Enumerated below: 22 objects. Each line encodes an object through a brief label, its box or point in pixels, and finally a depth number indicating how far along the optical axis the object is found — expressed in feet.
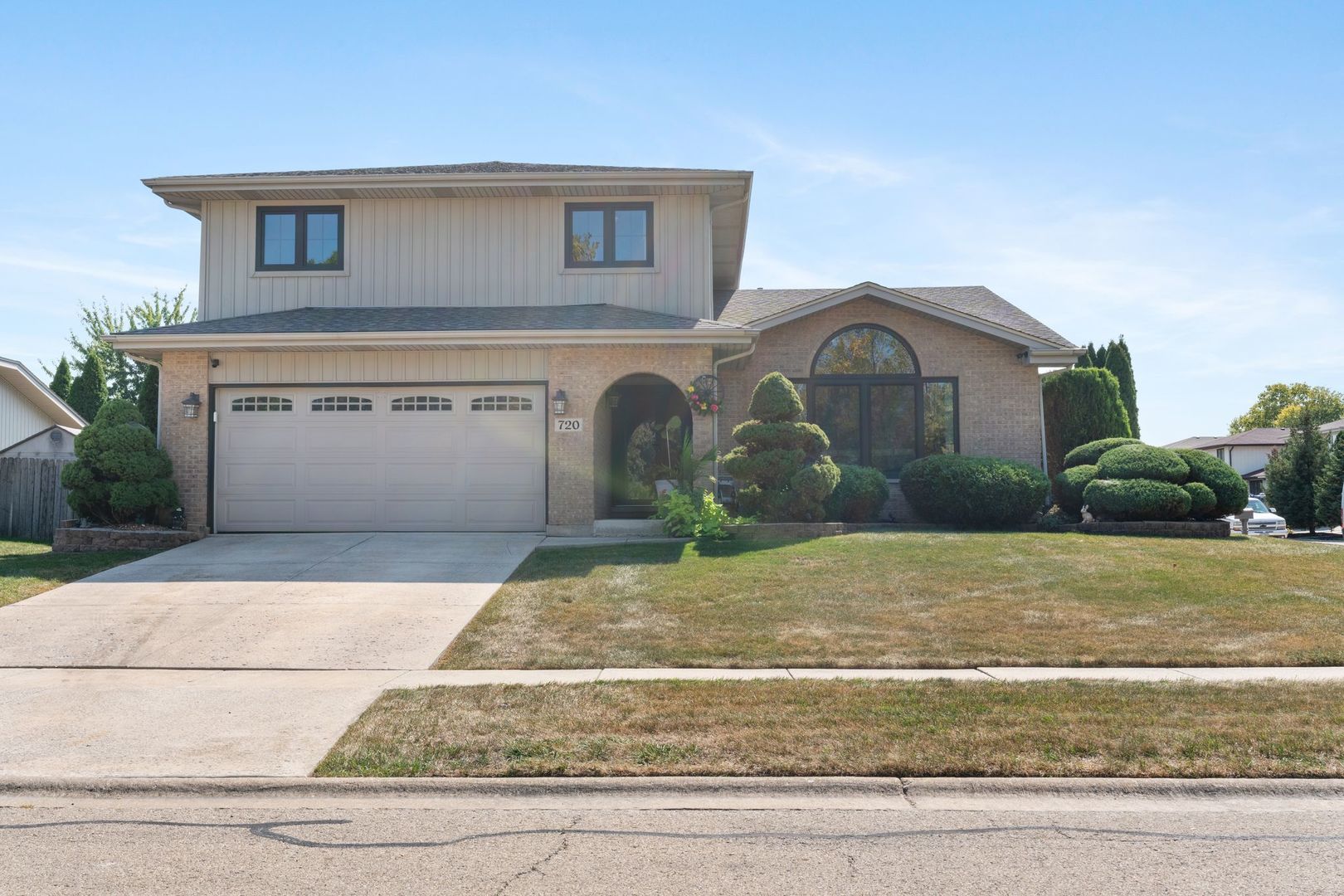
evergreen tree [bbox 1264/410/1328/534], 89.66
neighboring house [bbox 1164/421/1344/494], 192.13
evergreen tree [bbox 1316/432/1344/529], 83.35
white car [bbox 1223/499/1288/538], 87.97
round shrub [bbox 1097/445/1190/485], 50.80
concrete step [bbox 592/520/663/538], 48.67
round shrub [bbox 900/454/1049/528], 51.16
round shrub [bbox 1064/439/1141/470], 56.95
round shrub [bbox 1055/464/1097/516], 54.65
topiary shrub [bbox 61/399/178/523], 46.93
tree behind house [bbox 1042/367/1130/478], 64.49
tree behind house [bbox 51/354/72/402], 111.45
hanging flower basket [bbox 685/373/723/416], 49.16
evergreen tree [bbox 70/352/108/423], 108.58
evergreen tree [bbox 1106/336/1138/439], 87.76
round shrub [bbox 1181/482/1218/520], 49.98
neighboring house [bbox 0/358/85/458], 90.68
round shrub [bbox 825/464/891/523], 51.52
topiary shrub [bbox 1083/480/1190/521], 49.57
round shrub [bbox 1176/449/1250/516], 50.72
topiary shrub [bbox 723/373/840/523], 47.06
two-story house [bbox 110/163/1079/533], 50.08
